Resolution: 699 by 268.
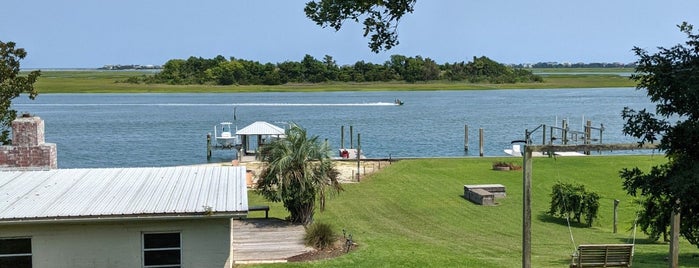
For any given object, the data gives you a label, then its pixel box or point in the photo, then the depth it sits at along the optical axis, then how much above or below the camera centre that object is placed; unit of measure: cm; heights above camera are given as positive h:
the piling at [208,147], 5341 -426
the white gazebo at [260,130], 4359 -254
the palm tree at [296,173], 1947 -219
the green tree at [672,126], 803 -45
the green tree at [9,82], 2547 +7
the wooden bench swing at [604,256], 1571 -342
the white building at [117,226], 1172 -217
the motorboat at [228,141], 5444 -416
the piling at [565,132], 5340 -334
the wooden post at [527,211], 1407 -227
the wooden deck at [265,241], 1559 -336
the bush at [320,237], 1647 -318
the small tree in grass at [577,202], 2266 -339
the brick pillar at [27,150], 1503 -124
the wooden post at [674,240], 1474 -290
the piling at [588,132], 5252 -332
